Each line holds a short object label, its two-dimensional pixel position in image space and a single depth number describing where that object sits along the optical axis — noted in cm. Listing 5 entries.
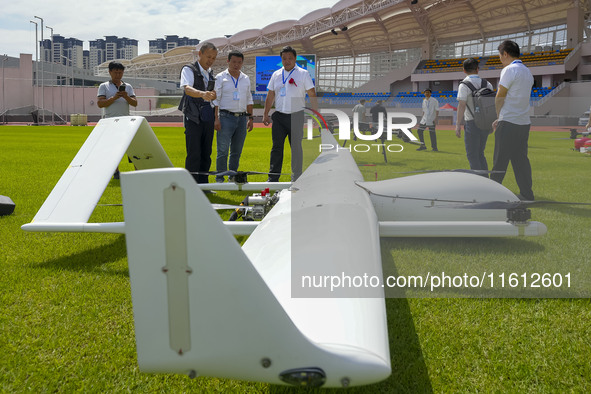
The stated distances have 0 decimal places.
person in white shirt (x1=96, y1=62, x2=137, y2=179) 704
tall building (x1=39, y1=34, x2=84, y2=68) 4491
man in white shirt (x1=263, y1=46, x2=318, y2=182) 662
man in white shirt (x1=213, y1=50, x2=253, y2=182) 681
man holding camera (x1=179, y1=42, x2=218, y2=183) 612
